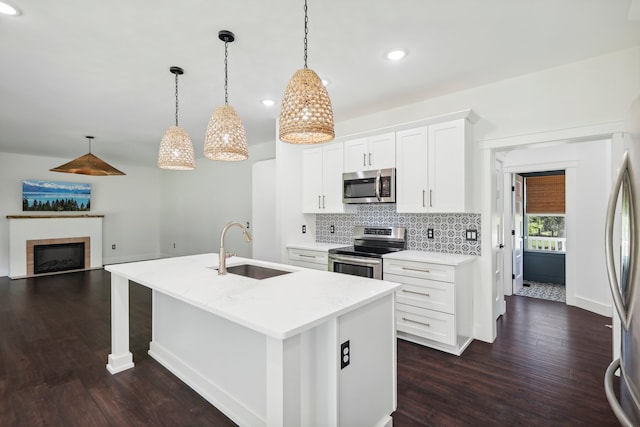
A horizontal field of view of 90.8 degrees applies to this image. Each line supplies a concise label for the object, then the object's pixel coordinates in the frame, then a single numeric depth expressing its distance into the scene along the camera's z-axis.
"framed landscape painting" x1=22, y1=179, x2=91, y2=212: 6.69
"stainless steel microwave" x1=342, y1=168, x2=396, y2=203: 3.47
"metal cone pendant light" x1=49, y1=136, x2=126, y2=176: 4.49
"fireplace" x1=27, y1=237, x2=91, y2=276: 6.48
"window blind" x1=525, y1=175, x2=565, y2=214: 5.65
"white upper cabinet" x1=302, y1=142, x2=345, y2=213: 3.95
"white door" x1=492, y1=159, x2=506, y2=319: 3.31
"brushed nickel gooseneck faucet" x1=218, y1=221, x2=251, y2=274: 2.24
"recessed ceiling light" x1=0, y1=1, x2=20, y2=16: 1.88
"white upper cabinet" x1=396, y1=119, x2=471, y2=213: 3.01
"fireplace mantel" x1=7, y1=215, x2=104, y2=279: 6.27
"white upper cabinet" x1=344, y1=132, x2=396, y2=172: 3.47
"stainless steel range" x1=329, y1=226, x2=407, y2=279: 3.31
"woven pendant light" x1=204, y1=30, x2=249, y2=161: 2.20
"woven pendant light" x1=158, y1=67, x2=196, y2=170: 2.66
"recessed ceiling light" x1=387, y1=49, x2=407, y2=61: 2.46
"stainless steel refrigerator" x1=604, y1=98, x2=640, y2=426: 0.93
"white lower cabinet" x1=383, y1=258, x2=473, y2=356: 2.84
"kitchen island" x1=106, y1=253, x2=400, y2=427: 1.31
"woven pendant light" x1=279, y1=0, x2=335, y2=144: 1.63
